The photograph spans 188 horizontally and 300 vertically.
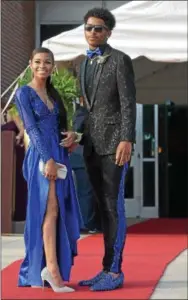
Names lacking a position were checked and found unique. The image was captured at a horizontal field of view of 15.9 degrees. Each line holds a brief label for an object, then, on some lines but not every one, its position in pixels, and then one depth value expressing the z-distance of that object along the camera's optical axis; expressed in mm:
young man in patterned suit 4594
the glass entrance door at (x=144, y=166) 13727
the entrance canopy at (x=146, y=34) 8250
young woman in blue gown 4695
